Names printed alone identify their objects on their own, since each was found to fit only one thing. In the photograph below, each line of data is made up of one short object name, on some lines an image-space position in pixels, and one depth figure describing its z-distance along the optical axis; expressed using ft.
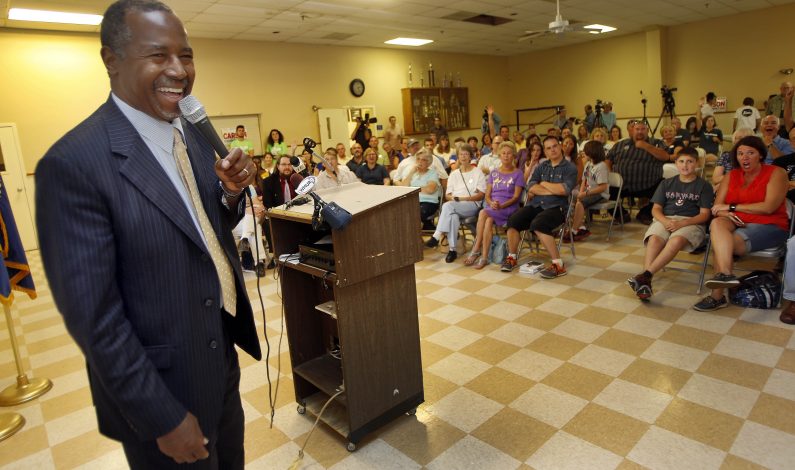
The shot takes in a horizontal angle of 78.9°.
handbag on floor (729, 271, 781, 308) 10.96
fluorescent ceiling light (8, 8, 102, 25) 20.39
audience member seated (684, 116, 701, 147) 27.68
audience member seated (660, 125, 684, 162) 22.04
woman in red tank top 11.21
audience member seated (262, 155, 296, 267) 16.85
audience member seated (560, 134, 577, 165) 19.58
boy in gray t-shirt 12.15
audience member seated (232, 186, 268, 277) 17.29
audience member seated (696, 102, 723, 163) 25.45
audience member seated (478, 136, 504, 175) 20.12
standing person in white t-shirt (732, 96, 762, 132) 30.53
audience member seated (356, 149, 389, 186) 20.58
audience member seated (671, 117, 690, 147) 25.52
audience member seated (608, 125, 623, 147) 26.48
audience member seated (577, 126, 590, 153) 27.40
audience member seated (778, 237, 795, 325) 10.22
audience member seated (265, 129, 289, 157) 29.91
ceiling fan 21.46
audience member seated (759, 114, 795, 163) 15.76
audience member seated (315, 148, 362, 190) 14.25
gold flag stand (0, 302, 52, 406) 9.42
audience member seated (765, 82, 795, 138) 28.43
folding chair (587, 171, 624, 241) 18.21
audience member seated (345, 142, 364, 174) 22.38
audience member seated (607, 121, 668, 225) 19.24
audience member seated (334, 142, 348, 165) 27.25
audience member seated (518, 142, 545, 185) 18.83
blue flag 9.13
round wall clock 34.63
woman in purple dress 16.28
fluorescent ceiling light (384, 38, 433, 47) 33.83
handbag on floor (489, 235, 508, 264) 16.26
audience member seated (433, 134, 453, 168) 26.07
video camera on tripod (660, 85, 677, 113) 32.71
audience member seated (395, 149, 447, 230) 18.88
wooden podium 6.73
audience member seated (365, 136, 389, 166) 34.46
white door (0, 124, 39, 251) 22.44
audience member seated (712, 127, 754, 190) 14.91
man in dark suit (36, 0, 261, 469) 2.95
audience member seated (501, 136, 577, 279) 14.97
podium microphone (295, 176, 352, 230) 6.03
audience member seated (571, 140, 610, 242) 17.95
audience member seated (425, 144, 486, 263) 17.30
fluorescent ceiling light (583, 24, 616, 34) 34.53
